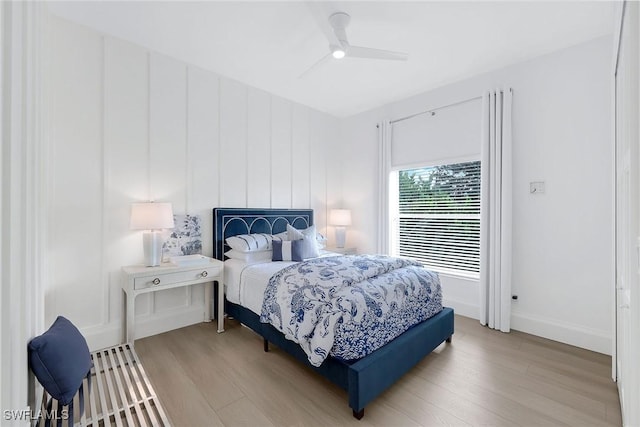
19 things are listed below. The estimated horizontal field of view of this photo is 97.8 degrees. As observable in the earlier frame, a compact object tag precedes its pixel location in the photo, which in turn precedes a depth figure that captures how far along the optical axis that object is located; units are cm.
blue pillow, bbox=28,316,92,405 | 118
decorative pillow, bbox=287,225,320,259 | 326
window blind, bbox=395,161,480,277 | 349
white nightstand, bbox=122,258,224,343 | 246
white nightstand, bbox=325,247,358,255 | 427
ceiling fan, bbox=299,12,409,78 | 226
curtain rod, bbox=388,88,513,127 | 337
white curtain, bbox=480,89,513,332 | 301
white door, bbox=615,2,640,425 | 106
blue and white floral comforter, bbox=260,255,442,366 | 179
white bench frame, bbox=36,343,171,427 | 150
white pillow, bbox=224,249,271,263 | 310
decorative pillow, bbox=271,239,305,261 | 316
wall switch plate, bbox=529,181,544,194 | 290
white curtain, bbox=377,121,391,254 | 419
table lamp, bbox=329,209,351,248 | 441
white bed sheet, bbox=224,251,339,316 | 255
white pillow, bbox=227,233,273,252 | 312
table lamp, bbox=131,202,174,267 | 255
